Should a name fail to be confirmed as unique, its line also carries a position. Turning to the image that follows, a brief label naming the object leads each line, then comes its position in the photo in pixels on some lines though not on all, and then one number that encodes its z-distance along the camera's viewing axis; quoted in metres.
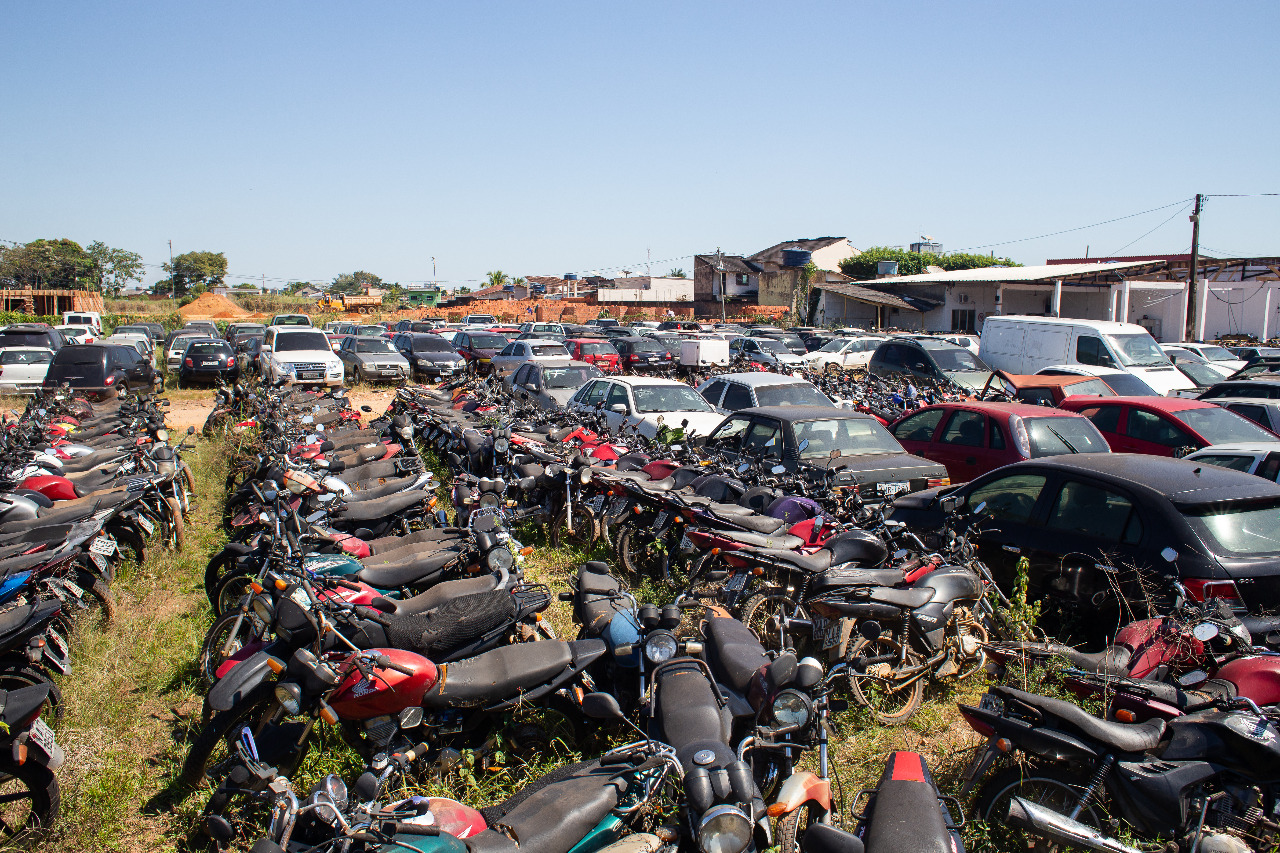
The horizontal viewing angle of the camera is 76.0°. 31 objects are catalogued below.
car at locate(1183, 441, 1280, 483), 7.73
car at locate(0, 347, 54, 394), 18.69
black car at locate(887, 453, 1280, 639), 5.08
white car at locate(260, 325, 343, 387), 20.09
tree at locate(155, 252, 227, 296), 81.12
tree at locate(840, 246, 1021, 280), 51.22
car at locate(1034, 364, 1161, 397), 14.18
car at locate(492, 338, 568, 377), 20.84
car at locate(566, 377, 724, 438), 11.34
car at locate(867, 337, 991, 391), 18.02
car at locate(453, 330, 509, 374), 23.73
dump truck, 64.31
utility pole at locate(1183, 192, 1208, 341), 29.86
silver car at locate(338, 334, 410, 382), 22.94
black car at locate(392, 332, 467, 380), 23.53
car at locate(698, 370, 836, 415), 11.65
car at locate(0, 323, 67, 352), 20.97
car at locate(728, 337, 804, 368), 24.58
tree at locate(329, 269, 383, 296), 106.69
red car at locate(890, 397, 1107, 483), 8.53
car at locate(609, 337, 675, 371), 24.02
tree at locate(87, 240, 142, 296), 66.62
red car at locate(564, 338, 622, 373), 22.67
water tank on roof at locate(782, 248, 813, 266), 50.56
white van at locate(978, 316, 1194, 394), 17.25
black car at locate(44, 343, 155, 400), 16.12
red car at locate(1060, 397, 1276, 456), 9.45
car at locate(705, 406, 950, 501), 8.11
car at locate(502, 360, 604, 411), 14.98
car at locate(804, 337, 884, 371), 25.06
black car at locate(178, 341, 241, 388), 22.97
